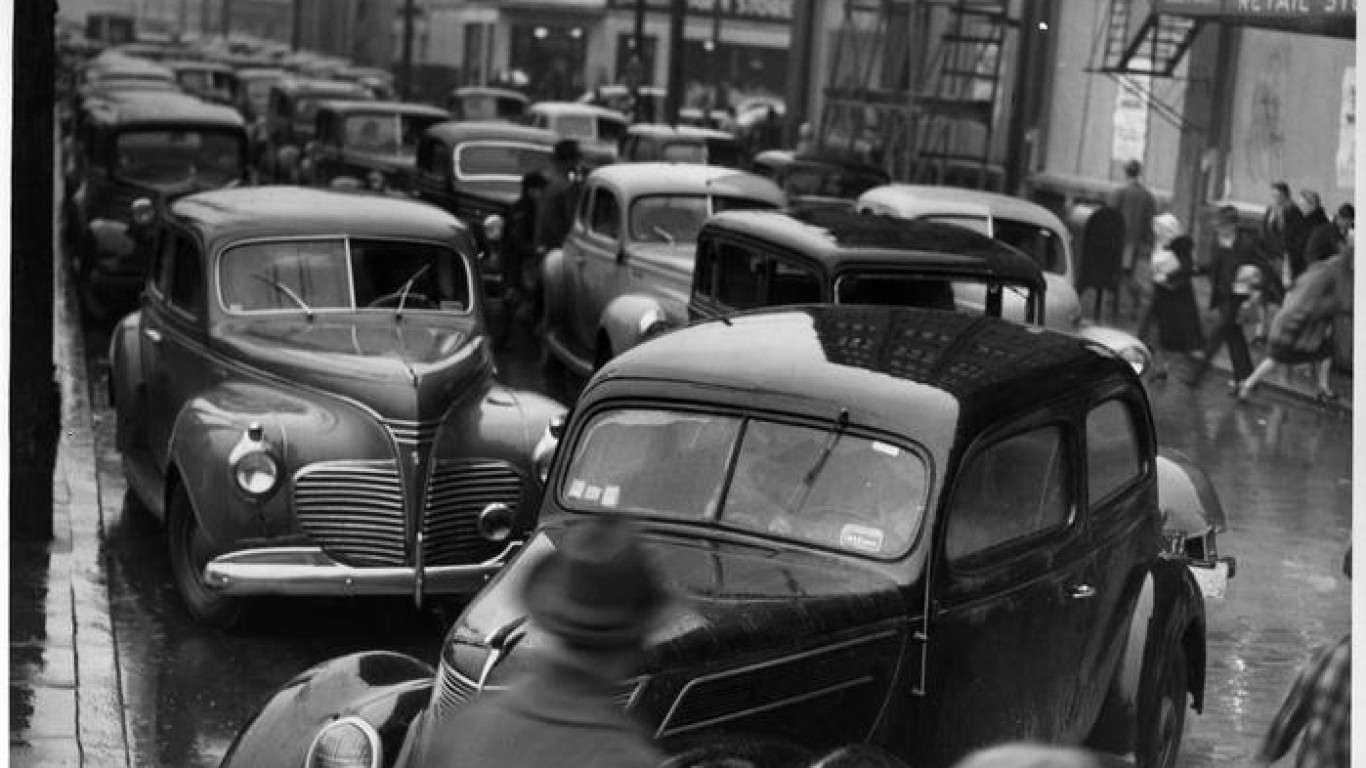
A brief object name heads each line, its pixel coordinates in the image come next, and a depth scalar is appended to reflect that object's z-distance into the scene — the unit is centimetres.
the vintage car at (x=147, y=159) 1578
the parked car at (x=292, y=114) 2555
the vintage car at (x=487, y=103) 3206
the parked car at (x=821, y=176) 1823
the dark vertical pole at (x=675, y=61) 2648
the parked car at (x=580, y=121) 2728
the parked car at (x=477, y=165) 1727
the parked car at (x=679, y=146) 2192
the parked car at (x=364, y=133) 2050
